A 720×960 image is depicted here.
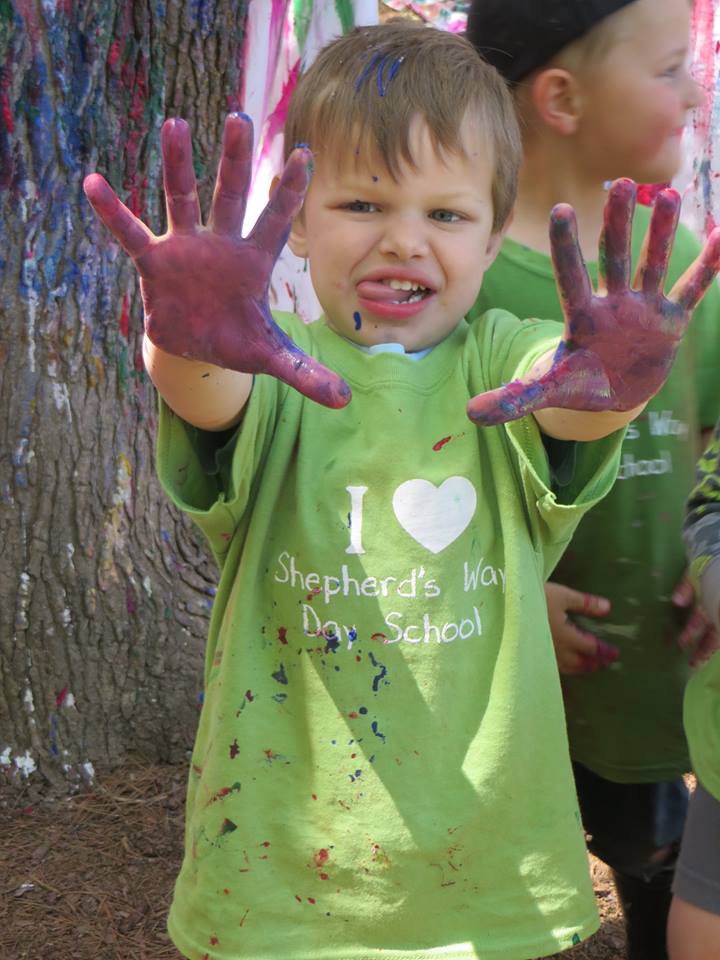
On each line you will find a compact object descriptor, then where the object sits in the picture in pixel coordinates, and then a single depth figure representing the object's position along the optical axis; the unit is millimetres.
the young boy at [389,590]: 1583
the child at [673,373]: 2012
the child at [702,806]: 1756
